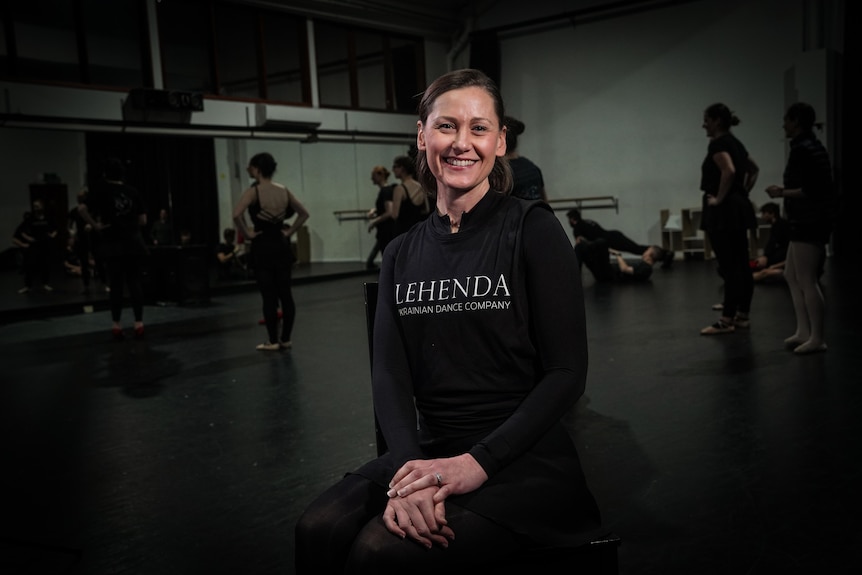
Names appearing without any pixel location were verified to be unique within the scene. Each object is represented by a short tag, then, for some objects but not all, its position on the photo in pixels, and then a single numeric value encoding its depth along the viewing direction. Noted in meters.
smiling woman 1.24
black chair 1.26
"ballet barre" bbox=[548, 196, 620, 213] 13.20
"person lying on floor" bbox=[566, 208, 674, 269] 9.85
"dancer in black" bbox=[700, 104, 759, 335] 4.93
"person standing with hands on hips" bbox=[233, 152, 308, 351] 5.36
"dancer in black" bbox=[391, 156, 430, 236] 6.35
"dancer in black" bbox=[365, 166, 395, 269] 8.01
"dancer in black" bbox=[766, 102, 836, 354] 4.18
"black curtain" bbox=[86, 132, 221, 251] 10.46
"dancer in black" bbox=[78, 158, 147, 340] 6.09
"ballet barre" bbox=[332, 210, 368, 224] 13.23
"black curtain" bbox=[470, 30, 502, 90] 13.91
